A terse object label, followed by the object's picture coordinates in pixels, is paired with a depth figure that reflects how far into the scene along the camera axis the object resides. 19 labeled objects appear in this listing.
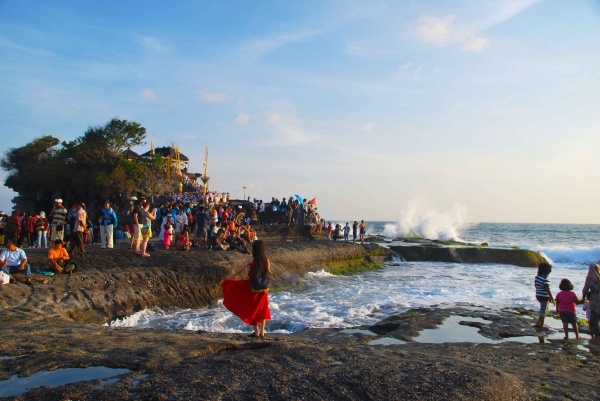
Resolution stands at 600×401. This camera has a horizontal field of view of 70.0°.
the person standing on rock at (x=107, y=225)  14.48
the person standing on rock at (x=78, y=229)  12.80
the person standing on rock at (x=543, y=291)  9.52
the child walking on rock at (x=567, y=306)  8.62
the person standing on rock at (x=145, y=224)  13.33
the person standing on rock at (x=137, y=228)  13.39
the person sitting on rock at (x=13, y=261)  10.05
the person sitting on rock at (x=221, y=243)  17.28
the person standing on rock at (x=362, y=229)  31.86
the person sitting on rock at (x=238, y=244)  17.67
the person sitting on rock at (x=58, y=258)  11.45
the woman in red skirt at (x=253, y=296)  7.29
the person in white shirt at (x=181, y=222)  17.89
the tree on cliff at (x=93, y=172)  29.36
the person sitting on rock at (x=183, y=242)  16.45
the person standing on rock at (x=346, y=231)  32.27
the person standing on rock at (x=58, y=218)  14.56
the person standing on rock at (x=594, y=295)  8.45
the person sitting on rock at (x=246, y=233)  20.09
